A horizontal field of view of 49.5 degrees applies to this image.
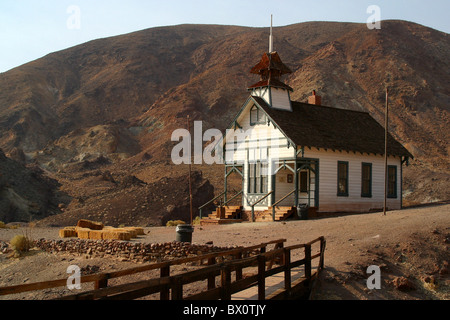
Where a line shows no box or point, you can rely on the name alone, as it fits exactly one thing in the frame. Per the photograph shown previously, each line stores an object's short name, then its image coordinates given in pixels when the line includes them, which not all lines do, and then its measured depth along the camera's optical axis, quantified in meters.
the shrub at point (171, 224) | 30.20
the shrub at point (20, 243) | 20.08
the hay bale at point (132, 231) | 21.46
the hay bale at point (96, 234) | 20.94
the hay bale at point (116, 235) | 20.66
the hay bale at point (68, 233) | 23.19
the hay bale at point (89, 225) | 24.59
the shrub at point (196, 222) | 30.18
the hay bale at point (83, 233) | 21.83
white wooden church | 26.00
